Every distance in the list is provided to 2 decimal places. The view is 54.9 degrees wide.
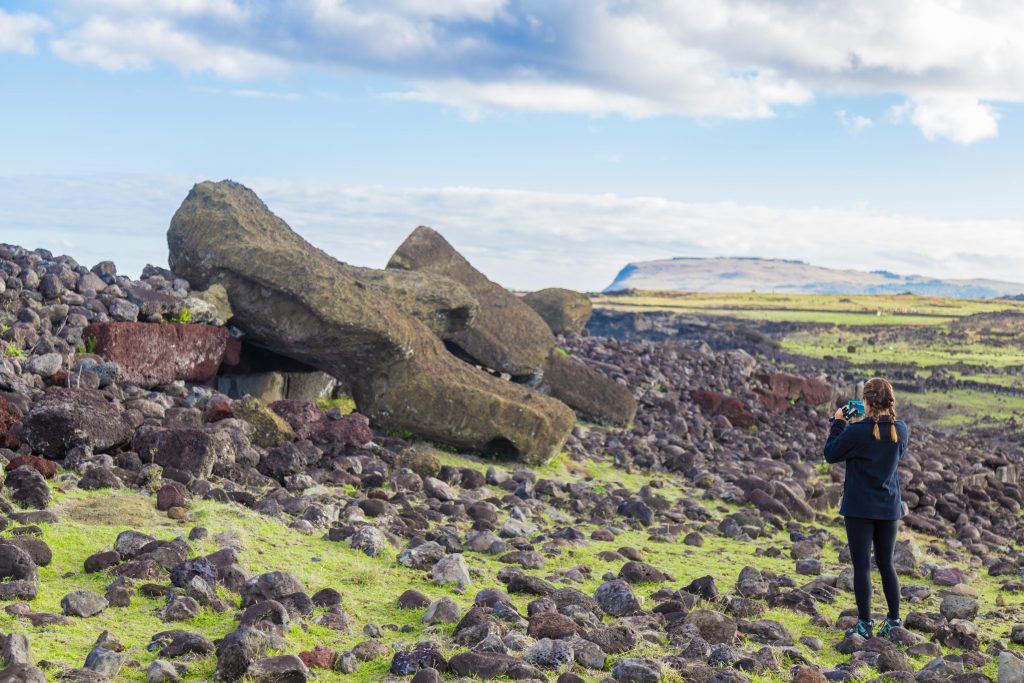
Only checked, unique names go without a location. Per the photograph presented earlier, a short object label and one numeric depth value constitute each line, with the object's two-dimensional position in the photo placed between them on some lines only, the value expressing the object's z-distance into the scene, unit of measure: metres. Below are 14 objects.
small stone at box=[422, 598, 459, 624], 6.70
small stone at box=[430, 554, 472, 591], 7.75
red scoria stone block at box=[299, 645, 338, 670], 5.77
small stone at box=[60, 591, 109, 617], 6.18
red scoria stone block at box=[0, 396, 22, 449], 9.64
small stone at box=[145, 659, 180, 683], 5.32
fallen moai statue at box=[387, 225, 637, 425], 17.83
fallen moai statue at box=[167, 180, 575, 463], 13.51
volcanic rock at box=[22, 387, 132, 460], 9.60
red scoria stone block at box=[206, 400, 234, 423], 11.66
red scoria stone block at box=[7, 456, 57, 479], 8.98
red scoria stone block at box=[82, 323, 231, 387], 13.02
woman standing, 8.34
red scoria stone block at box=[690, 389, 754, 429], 20.85
